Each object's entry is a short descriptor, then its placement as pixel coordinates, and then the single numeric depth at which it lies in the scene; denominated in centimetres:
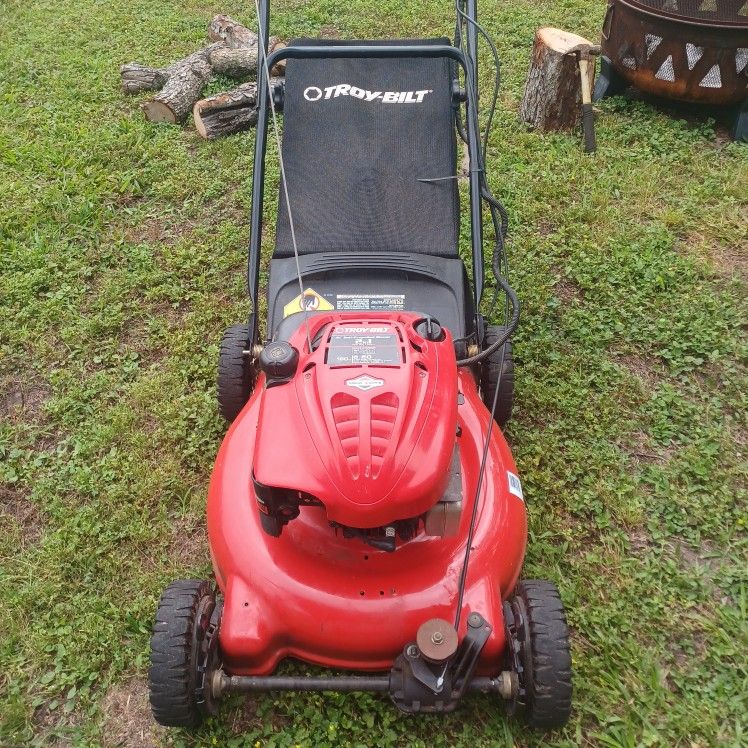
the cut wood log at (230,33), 557
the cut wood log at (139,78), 523
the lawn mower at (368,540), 164
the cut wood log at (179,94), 482
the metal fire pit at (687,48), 414
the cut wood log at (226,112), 465
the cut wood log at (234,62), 517
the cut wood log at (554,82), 438
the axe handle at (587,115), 435
